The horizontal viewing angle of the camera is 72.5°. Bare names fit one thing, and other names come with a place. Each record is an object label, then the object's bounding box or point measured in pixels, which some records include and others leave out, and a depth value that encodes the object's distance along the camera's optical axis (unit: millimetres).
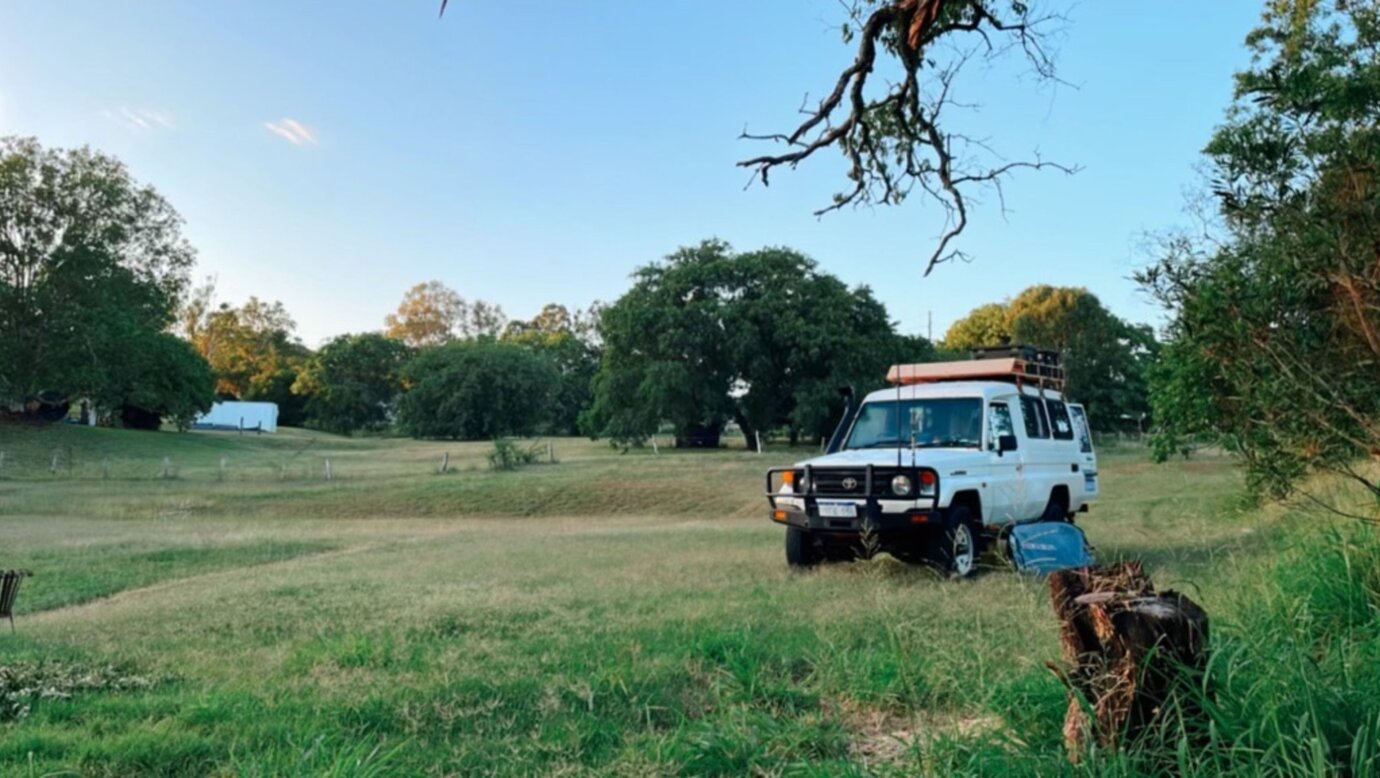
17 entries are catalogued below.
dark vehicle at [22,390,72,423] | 49400
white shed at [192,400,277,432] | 74500
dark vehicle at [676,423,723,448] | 47844
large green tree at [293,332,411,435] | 76000
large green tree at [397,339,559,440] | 63312
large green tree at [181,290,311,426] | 83688
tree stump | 3176
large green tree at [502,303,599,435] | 75438
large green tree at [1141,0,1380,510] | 6719
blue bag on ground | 10008
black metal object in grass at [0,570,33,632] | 7180
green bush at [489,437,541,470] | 33609
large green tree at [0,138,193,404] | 43594
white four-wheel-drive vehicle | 9844
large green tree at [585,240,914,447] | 43594
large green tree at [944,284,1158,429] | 51969
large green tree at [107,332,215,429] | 46438
